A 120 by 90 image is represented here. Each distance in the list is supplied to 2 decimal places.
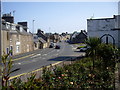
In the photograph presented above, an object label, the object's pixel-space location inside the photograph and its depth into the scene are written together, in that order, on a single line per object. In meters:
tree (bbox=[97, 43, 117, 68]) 7.31
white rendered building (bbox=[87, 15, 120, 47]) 17.72
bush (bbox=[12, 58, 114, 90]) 4.87
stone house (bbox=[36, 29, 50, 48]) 38.54
